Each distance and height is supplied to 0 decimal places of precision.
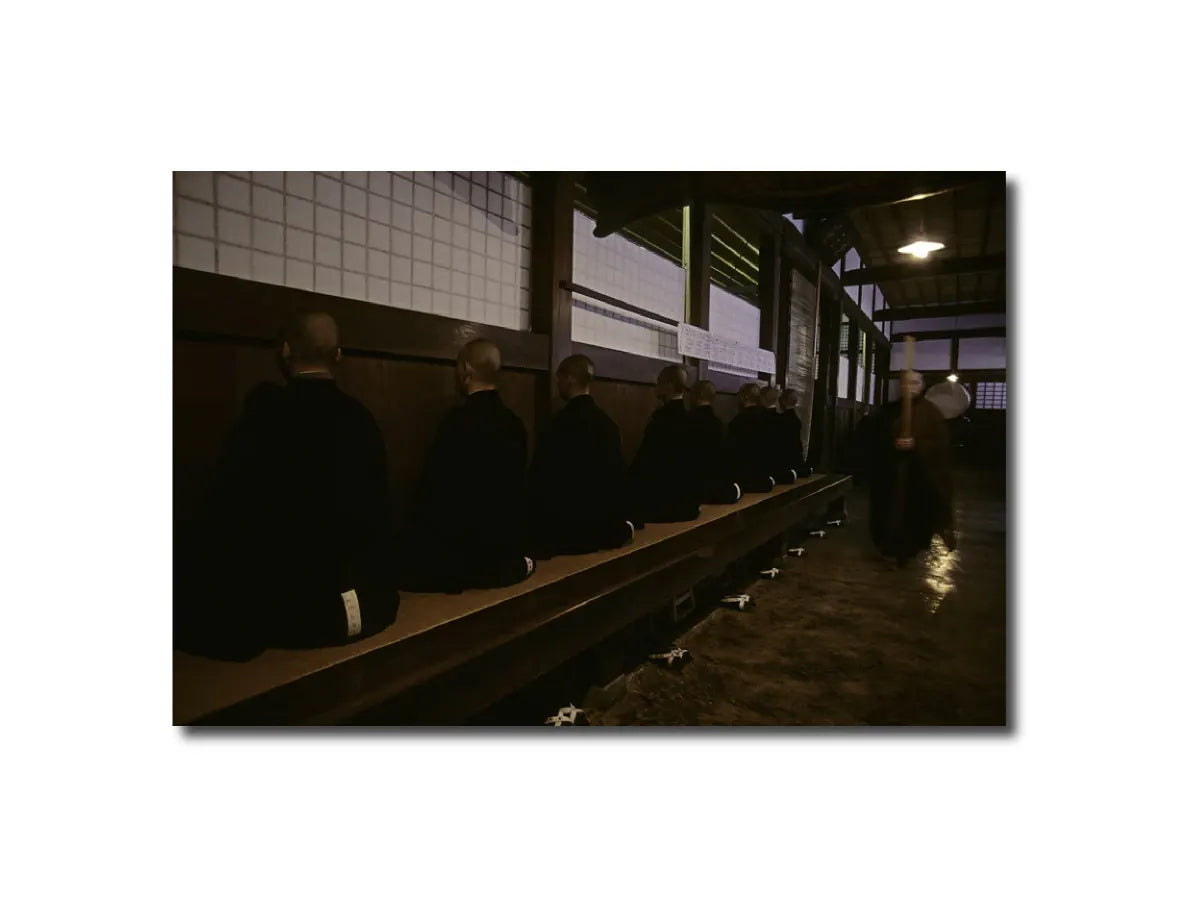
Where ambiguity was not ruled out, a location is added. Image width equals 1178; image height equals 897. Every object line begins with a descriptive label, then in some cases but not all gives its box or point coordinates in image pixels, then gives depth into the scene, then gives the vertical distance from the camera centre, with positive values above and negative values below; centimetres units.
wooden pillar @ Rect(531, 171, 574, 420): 310 +83
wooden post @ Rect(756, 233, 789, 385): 438 +97
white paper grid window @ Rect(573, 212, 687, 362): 347 +85
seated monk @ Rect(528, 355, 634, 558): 278 -24
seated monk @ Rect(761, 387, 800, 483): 443 -7
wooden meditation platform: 157 -67
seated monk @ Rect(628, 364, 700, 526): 354 -20
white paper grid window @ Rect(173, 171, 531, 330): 191 +70
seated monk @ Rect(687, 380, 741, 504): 391 -12
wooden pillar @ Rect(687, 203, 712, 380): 406 +107
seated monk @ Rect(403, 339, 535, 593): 218 -26
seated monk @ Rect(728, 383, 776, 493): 461 -9
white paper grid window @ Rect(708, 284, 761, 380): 439 +81
